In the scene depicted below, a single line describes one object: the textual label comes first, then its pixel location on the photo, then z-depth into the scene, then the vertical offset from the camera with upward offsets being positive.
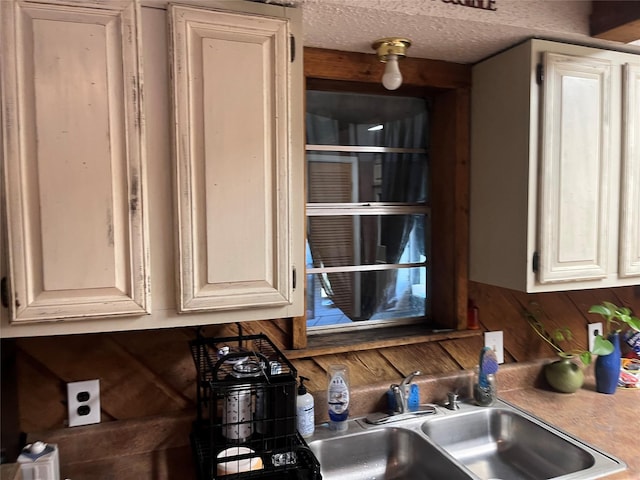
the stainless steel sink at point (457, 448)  1.48 -0.80
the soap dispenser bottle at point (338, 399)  1.56 -0.63
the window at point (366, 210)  1.82 +0.00
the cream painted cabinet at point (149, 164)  1.05 +0.11
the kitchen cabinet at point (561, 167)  1.55 +0.14
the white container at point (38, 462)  1.14 -0.61
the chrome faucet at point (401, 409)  1.65 -0.71
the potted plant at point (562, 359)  1.86 -0.62
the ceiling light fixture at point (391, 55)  1.51 +0.50
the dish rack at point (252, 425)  1.18 -0.58
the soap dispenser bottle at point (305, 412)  1.49 -0.64
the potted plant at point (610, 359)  1.84 -0.61
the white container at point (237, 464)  1.17 -0.64
